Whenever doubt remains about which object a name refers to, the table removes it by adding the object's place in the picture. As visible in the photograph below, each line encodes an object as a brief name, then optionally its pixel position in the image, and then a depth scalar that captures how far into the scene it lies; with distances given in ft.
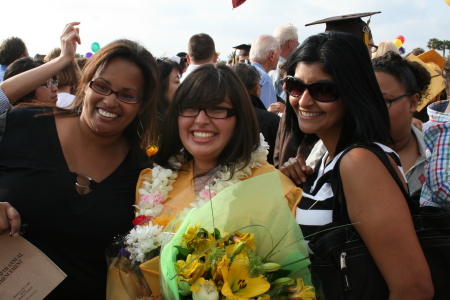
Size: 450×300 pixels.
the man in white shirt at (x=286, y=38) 22.70
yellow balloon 33.40
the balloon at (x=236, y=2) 15.58
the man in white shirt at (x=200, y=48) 19.88
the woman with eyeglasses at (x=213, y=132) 7.91
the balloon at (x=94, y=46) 31.98
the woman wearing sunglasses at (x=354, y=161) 5.46
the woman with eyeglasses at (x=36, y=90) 13.26
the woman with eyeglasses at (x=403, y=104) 9.03
